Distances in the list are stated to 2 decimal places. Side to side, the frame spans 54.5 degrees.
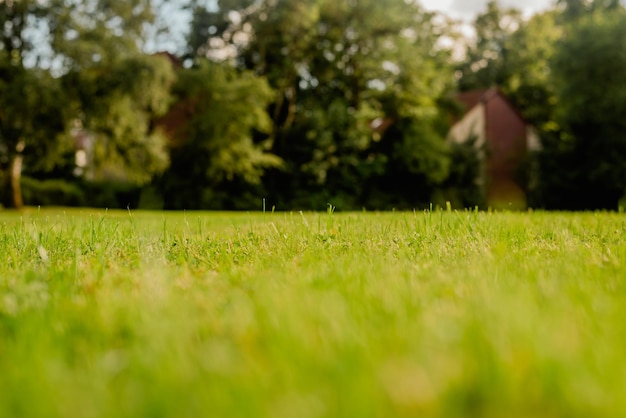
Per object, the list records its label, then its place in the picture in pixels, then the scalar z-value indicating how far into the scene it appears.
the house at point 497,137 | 41.22
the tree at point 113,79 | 23.61
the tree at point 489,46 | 53.19
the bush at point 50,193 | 31.28
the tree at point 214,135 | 30.00
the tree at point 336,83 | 33.84
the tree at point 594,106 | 33.38
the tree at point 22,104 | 21.97
